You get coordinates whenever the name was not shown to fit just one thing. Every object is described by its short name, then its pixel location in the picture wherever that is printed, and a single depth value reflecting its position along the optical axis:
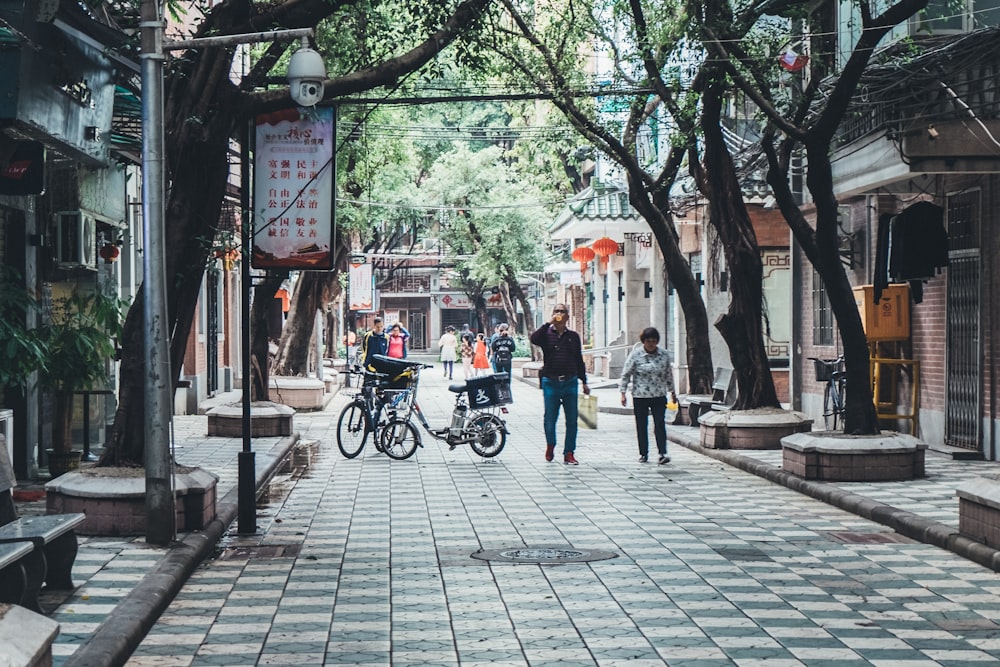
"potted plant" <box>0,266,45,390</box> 13.10
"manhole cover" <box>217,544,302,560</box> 10.70
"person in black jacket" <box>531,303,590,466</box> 18.41
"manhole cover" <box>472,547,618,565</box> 10.31
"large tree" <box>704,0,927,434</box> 14.16
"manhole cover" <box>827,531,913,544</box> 11.38
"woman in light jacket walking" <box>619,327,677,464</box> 18.44
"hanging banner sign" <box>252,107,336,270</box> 13.11
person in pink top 39.34
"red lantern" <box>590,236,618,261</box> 37.50
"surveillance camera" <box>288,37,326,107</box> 10.63
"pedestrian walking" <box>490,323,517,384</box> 38.91
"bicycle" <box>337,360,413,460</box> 19.36
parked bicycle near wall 20.58
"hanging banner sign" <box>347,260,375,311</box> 44.72
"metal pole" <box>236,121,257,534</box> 11.72
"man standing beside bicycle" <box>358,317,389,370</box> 29.34
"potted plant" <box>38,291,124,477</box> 15.41
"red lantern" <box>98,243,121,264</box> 18.94
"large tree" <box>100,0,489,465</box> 11.38
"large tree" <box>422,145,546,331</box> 57.81
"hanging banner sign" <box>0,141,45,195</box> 13.08
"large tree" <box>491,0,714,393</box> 19.94
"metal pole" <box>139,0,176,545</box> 10.36
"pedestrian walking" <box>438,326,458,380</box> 47.84
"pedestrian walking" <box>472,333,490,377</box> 42.63
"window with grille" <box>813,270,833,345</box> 23.67
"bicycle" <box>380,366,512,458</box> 19.34
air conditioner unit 16.64
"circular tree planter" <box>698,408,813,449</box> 19.22
